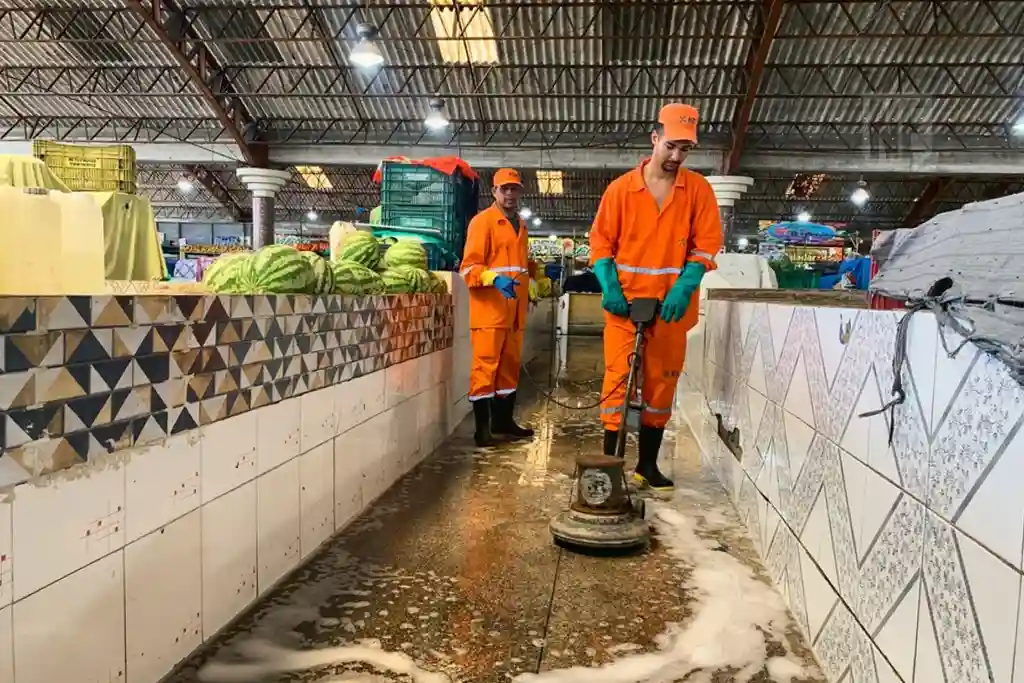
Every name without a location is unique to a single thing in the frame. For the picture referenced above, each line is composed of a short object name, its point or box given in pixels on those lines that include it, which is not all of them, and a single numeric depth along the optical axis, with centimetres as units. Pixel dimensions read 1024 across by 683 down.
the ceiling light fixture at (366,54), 1009
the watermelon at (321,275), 281
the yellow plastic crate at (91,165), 597
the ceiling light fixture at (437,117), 1328
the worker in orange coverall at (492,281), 446
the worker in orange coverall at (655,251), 345
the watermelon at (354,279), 309
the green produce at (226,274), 267
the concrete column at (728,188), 1404
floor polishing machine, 269
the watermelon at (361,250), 413
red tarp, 586
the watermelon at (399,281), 396
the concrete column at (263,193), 1538
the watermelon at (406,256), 430
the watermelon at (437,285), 458
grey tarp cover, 102
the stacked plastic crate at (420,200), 578
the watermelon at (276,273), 257
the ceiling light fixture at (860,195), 1800
